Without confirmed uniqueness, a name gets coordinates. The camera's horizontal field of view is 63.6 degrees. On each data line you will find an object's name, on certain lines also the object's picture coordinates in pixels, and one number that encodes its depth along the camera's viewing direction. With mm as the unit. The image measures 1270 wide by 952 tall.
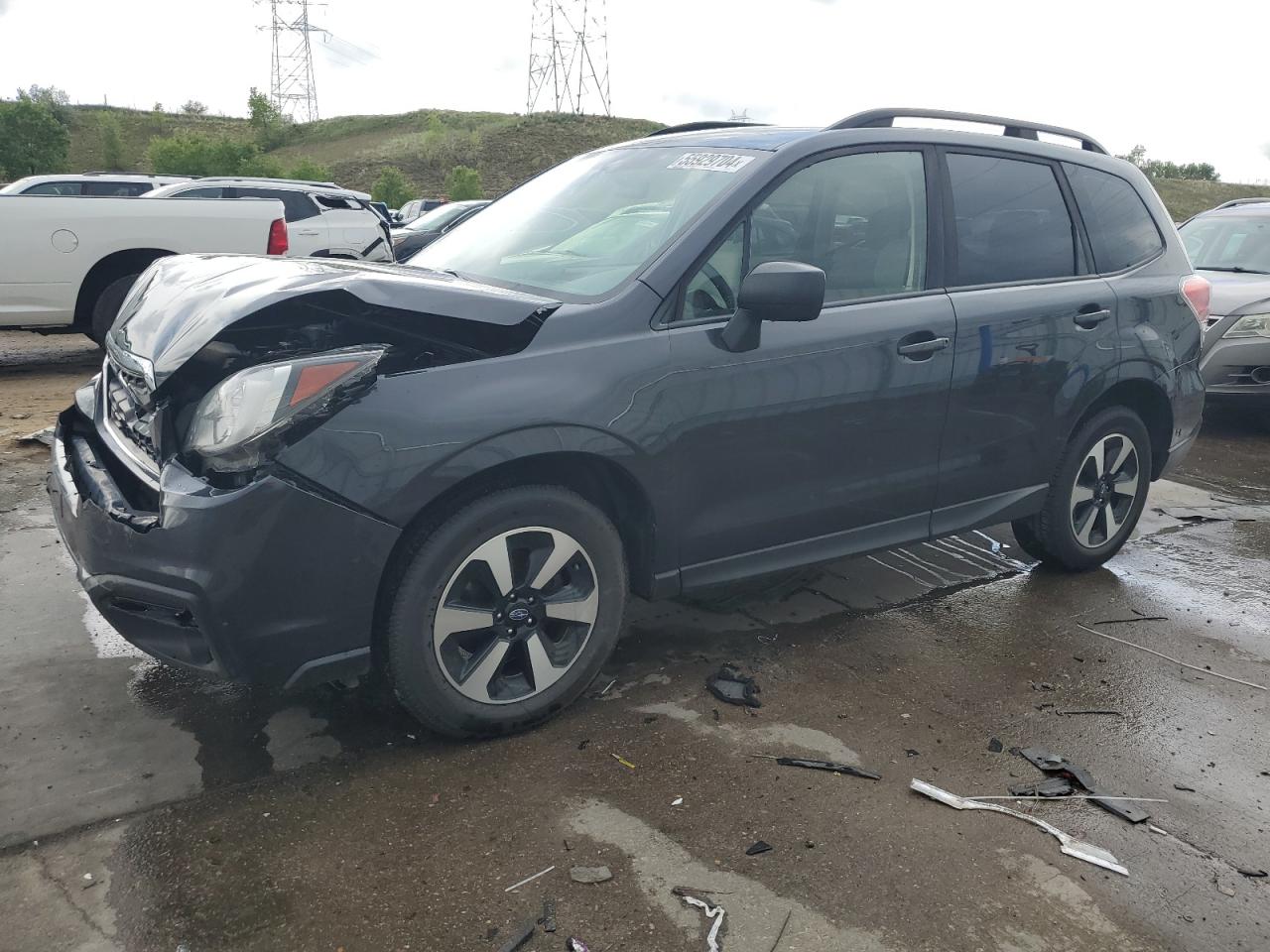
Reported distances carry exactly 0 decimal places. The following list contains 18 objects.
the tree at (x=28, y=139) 52906
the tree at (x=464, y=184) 48625
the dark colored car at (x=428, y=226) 14094
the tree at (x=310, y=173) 50469
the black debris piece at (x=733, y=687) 3385
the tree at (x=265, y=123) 76625
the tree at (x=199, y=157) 53906
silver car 8016
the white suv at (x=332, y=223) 12773
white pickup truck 8711
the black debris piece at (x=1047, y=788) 2947
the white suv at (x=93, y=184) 13738
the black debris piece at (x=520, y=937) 2229
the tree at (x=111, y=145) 63312
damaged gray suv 2646
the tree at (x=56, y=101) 72562
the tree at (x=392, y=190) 47031
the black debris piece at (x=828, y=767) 2982
